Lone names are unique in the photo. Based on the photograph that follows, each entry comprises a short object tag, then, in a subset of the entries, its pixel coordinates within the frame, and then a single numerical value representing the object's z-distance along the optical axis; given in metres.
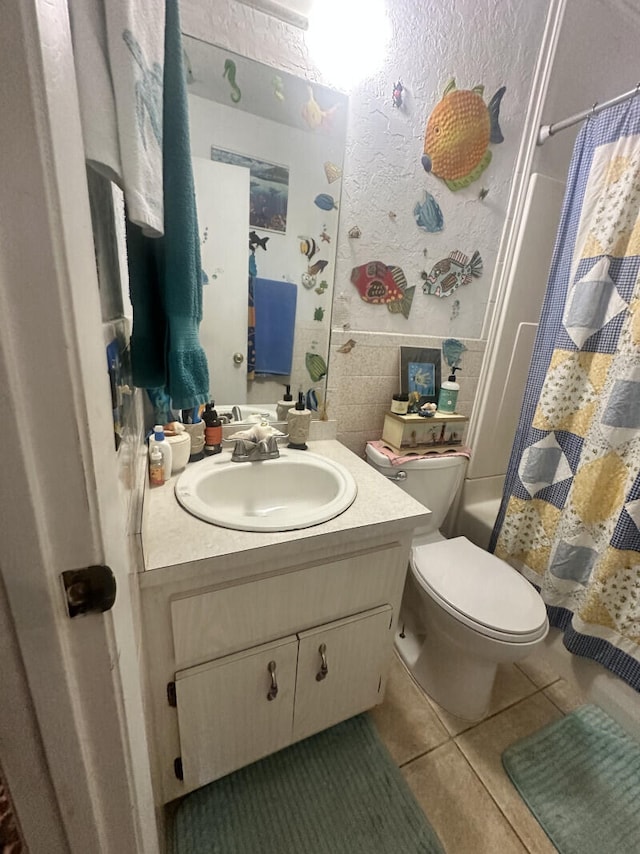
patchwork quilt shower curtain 1.06
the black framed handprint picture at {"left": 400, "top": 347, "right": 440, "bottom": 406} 1.38
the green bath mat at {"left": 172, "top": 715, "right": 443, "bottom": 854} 0.86
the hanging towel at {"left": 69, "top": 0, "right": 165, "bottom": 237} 0.35
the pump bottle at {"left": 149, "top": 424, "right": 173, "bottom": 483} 0.89
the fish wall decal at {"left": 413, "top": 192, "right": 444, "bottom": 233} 1.24
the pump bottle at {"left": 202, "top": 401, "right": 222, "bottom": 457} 1.08
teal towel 0.55
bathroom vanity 0.71
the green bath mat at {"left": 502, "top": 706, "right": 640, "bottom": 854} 0.92
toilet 1.01
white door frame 0.22
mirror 0.96
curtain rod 1.07
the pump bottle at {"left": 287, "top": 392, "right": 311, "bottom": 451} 1.19
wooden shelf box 1.32
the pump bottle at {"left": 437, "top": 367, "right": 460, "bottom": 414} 1.42
